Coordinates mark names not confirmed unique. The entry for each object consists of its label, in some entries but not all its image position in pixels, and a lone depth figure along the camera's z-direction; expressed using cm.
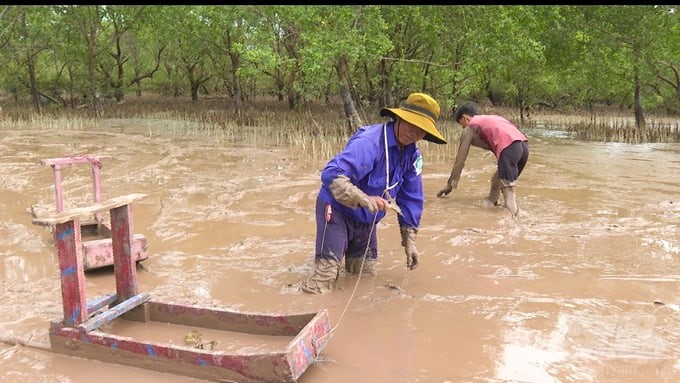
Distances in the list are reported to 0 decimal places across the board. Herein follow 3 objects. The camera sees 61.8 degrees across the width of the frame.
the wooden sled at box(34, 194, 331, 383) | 265
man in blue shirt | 367
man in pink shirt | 639
